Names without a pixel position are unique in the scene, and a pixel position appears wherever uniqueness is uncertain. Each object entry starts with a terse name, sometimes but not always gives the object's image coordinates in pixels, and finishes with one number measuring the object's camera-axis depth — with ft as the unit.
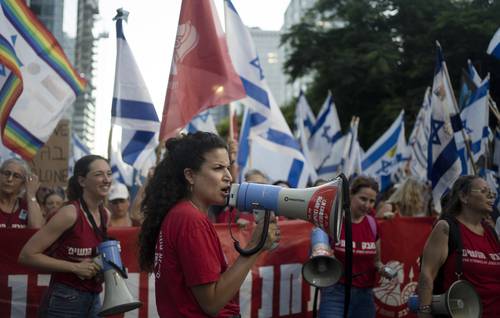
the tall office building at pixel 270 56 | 485.97
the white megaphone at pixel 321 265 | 16.97
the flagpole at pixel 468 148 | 22.02
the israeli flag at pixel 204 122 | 36.32
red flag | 20.40
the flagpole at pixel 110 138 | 21.32
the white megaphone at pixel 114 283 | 13.55
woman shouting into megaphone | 9.23
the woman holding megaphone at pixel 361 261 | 17.83
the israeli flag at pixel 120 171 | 41.96
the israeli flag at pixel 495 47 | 21.43
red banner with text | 17.97
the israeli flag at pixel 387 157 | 42.04
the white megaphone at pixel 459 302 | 14.43
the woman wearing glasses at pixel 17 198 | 17.44
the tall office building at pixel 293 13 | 373.59
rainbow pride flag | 19.82
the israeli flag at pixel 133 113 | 21.11
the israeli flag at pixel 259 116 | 26.66
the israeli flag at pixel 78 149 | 51.08
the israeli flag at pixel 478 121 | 24.80
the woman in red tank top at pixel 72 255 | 14.28
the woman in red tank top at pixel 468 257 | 14.82
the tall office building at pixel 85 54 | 169.89
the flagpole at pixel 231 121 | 24.94
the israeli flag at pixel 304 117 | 44.47
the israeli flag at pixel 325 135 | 43.37
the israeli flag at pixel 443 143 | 22.97
